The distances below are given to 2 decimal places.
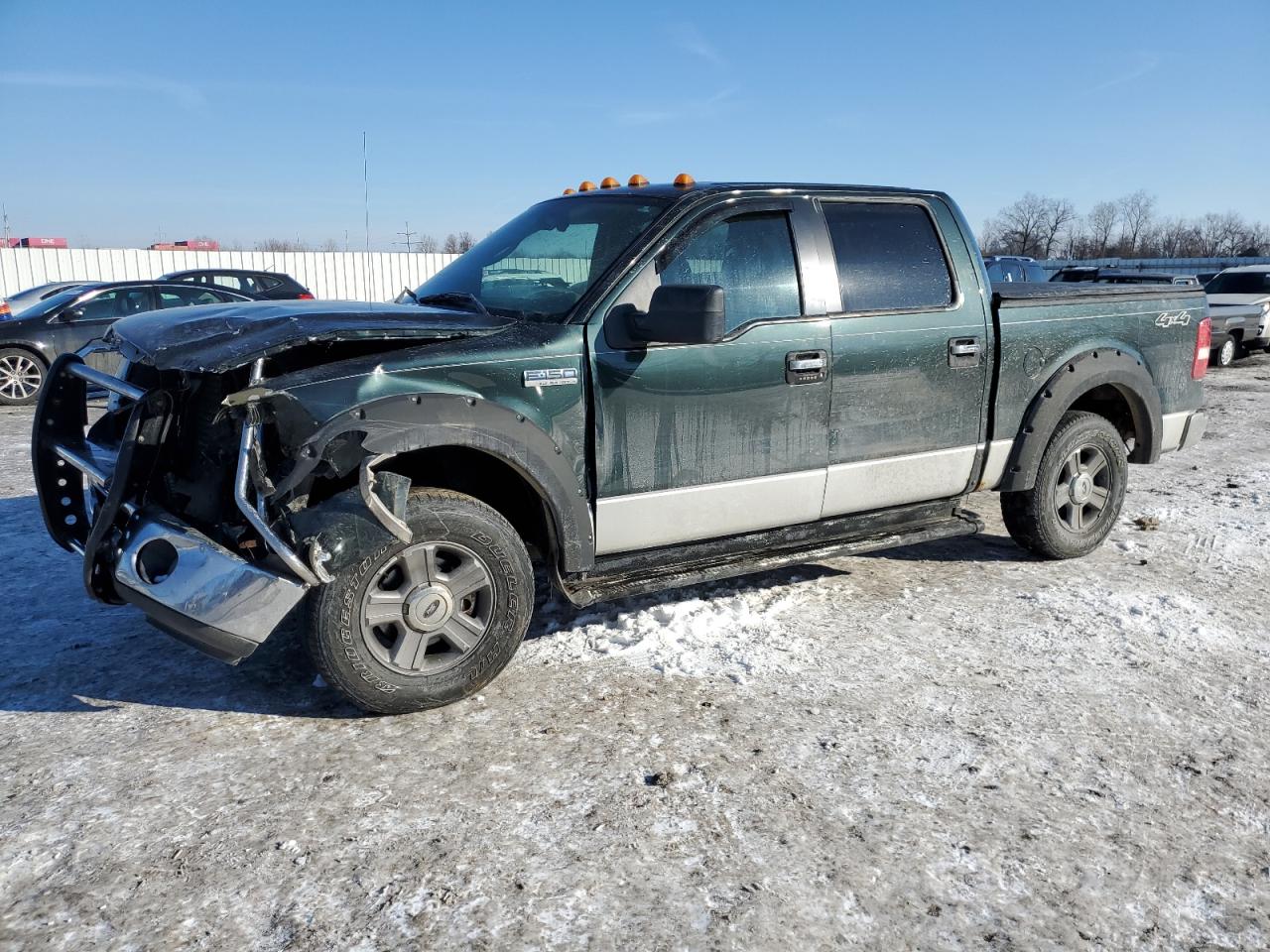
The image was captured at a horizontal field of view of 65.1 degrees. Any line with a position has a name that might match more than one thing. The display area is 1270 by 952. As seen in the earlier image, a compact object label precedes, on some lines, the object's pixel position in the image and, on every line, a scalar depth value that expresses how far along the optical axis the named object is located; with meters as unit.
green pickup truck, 3.30
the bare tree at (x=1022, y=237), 80.38
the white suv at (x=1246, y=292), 16.89
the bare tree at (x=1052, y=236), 81.00
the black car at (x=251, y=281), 13.32
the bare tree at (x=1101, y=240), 82.94
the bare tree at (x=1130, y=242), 82.99
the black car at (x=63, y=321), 11.51
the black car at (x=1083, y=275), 17.66
